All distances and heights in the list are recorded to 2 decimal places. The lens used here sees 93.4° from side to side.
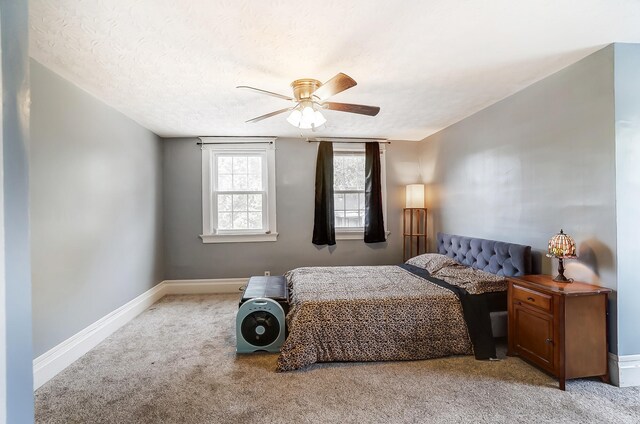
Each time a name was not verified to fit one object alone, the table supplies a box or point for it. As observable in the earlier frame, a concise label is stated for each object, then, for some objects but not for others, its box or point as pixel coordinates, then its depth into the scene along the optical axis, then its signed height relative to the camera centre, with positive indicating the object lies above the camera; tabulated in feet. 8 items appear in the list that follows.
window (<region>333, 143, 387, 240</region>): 15.72 +1.15
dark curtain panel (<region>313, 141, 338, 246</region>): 15.25 +0.61
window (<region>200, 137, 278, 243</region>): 15.08 +0.95
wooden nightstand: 6.76 -2.77
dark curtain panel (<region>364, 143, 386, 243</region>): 15.48 +0.59
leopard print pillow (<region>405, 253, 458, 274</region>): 11.31 -2.03
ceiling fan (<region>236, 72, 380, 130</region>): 8.02 +2.89
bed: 8.05 -3.03
